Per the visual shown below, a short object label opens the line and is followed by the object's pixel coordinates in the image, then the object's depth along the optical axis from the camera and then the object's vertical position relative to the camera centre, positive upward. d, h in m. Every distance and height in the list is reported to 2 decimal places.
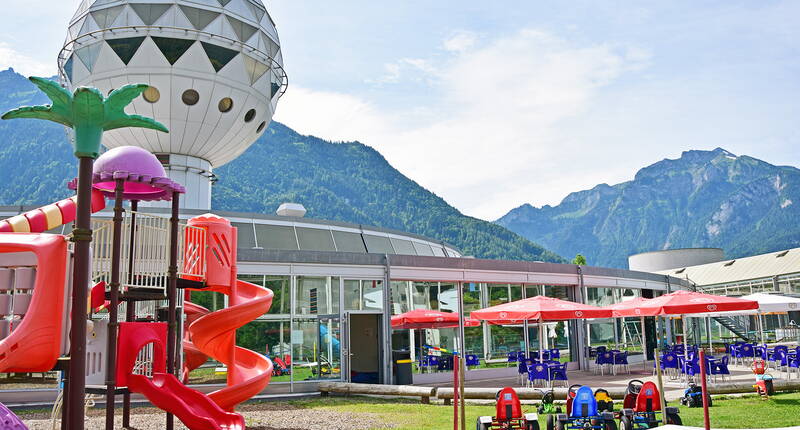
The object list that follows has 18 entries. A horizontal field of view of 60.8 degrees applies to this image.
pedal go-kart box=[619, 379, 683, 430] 10.58 -1.35
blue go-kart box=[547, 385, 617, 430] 10.05 -1.35
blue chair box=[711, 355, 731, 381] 17.88 -1.22
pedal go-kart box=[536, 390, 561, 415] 12.43 -1.45
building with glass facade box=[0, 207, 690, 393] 18.34 +1.11
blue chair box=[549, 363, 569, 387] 17.72 -1.22
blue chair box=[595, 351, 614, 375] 21.95 -1.13
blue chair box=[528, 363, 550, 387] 17.84 -1.21
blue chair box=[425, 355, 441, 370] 21.50 -1.05
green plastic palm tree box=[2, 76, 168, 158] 7.33 +2.41
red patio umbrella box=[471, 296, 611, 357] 17.91 +0.37
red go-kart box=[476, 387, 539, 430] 10.23 -1.34
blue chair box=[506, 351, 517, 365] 23.33 -1.06
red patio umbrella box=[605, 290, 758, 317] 17.20 +0.44
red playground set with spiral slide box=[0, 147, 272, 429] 7.70 +0.53
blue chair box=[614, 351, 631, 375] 22.19 -1.15
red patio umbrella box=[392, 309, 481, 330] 21.00 +0.26
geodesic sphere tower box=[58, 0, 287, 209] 21.69 +8.61
